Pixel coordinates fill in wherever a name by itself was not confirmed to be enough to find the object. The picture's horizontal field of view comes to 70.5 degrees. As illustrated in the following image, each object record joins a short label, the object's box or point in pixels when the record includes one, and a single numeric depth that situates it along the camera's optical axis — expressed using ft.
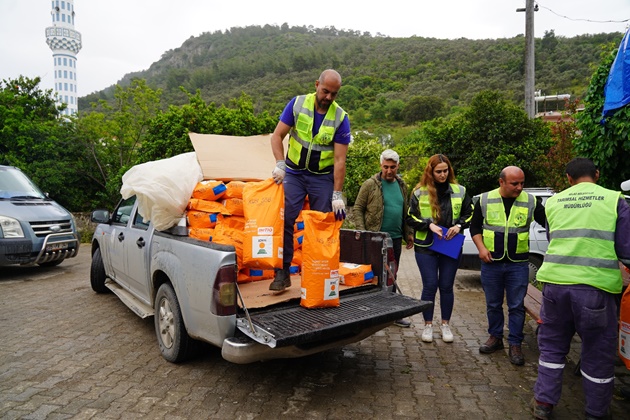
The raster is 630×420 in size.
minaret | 261.85
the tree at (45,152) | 44.75
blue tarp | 13.07
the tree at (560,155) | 28.12
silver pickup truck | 9.98
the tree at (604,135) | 13.80
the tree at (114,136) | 47.93
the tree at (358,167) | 48.47
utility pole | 39.88
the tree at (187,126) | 43.21
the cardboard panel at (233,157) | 16.01
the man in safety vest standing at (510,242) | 13.25
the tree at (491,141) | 42.50
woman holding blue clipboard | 14.55
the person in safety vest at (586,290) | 9.41
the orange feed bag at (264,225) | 11.91
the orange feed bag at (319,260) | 11.09
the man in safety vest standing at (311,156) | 12.67
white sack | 13.46
